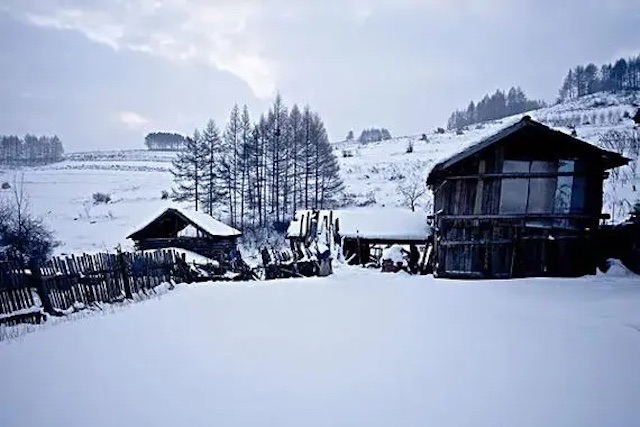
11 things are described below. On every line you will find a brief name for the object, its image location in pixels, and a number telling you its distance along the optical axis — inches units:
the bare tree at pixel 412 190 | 1641.2
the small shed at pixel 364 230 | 828.0
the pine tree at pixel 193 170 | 1752.0
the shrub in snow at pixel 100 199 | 2084.2
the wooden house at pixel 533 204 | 540.7
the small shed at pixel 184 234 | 1067.9
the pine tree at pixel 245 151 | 1788.8
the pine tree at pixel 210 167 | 1740.9
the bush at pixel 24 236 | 936.9
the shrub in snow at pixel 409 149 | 2544.3
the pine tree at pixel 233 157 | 1756.9
